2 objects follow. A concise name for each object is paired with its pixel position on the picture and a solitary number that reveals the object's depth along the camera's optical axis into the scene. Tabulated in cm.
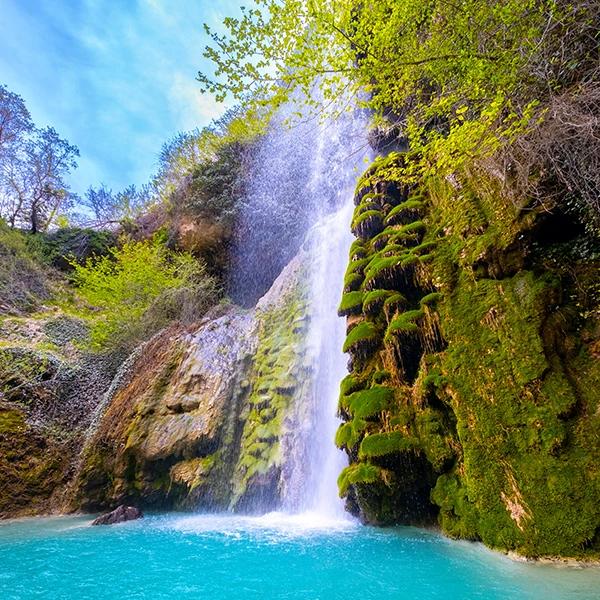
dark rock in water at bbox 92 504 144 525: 823
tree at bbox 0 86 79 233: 2241
